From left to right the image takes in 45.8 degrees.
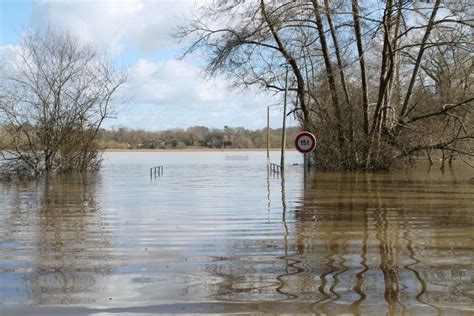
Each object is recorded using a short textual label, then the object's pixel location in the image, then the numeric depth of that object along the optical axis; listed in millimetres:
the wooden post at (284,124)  32406
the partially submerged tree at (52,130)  30734
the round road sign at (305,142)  22078
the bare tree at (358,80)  26703
